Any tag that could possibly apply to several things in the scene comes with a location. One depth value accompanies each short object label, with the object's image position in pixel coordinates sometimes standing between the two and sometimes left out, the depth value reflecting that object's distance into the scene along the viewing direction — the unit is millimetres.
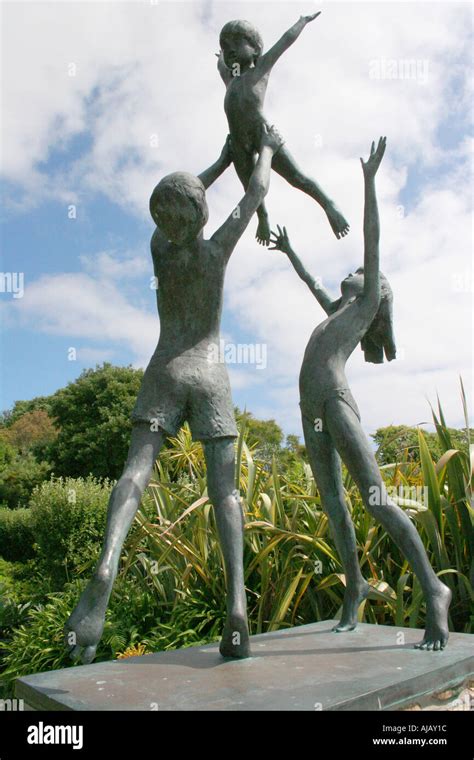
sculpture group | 2945
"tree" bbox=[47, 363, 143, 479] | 17219
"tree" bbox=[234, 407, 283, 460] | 24630
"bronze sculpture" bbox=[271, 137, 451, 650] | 3242
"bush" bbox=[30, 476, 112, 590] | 7500
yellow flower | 4876
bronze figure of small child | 3408
